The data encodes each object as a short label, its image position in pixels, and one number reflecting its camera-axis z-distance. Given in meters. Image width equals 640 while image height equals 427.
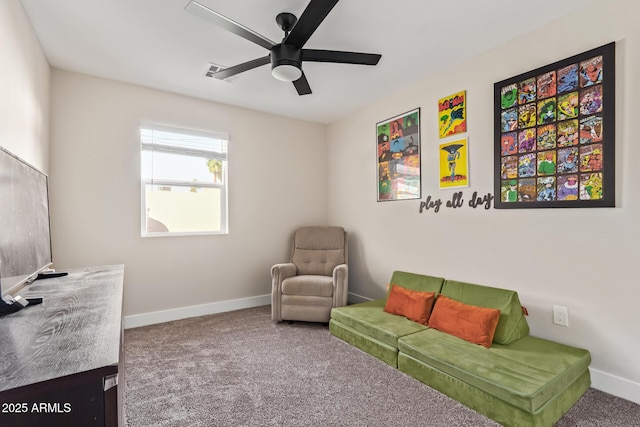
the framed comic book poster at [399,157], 3.29
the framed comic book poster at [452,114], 2.84
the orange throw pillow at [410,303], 2.69
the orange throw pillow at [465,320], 2.23
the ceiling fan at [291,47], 1.75
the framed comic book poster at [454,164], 2.81
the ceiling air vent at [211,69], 2.86
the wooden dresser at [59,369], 0.73
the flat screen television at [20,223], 1.26
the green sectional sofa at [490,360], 1.68
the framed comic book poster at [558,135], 2.02
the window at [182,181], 3.41
